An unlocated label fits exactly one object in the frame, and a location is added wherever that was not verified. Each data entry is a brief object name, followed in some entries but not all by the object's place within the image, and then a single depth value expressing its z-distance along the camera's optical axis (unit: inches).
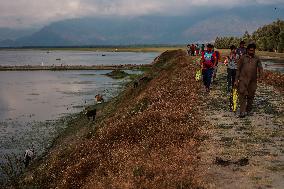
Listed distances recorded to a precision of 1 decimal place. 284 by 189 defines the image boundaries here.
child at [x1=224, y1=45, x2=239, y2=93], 859.4
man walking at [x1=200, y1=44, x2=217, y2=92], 854.8
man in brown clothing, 638.5
